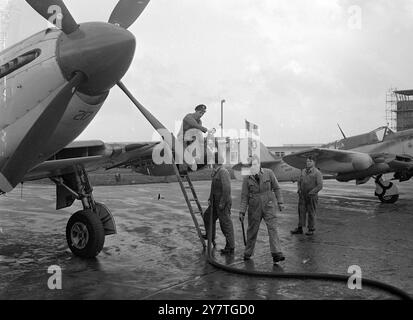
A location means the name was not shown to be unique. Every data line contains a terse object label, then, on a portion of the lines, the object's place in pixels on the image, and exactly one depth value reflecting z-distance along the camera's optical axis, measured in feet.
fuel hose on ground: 16.16
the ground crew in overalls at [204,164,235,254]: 24.48
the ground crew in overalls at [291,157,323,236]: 31.19
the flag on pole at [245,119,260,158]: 65.57
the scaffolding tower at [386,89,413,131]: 193.77
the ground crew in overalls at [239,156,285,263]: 22.03
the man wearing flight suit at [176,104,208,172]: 24.58
